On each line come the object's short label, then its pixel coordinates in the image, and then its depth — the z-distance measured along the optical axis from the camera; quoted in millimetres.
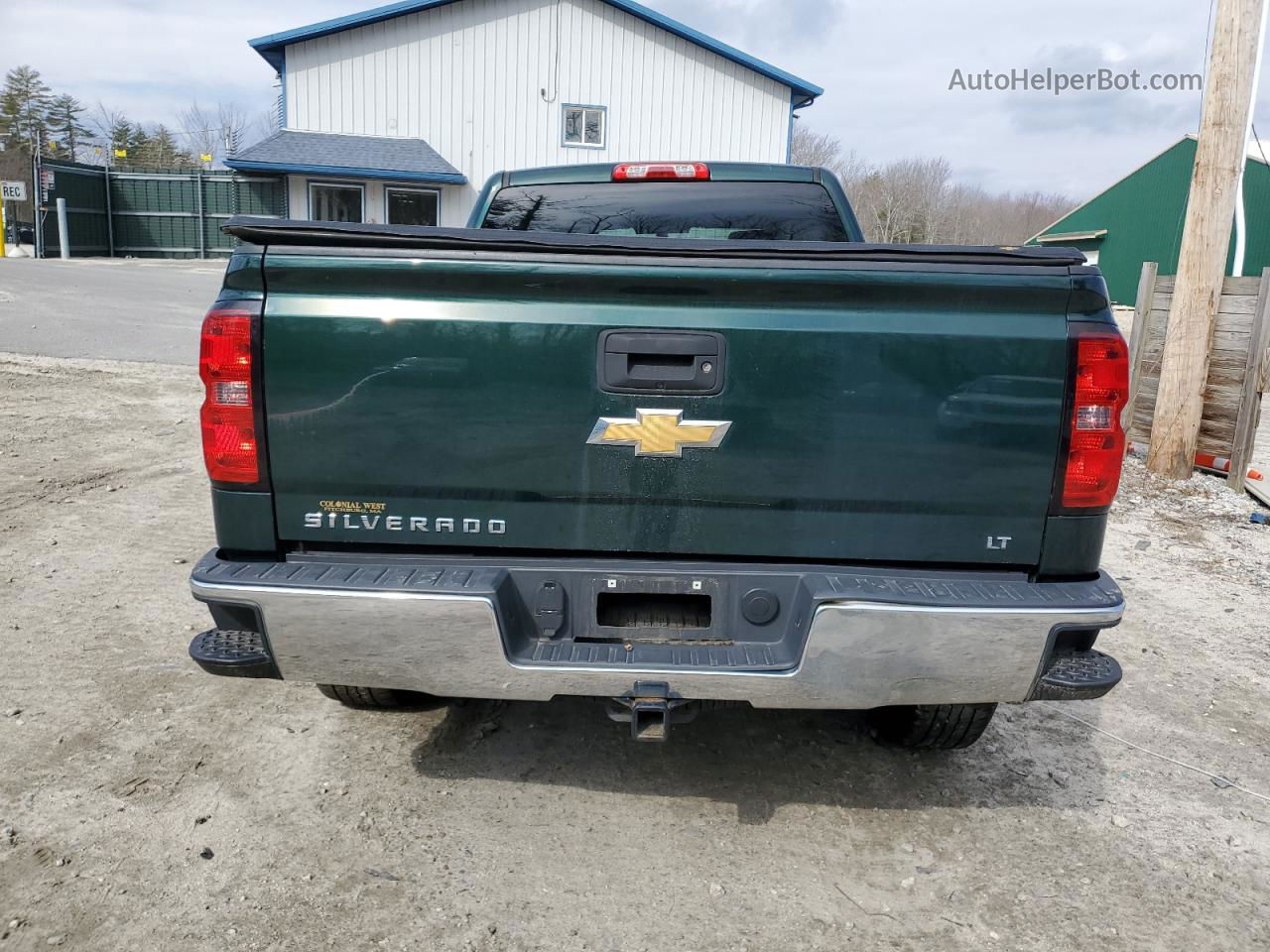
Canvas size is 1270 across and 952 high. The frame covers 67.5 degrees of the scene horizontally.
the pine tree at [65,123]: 69875
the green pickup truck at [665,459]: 2473
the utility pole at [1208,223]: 7672
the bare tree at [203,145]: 54100
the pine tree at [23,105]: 68812
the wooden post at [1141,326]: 8922
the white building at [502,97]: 21469
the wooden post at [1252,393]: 7633
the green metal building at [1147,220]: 28219
